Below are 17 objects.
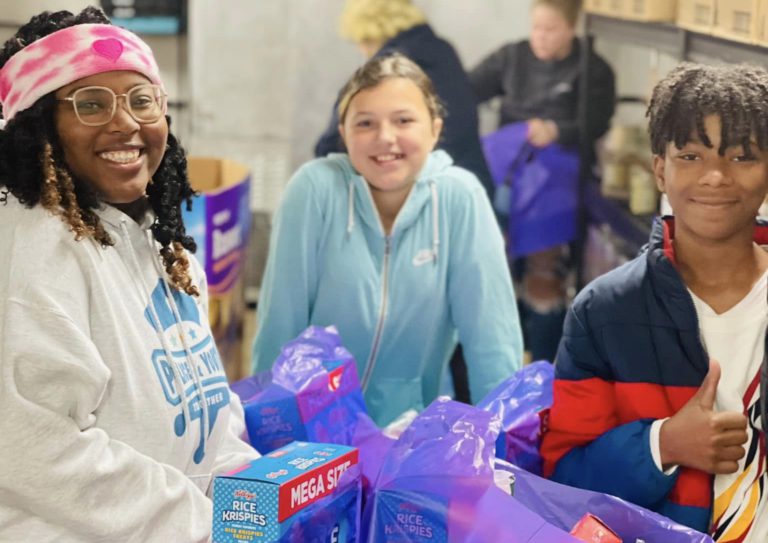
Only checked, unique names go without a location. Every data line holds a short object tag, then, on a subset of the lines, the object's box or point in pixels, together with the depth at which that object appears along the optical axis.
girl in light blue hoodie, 2.96
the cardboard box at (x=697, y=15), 2.99
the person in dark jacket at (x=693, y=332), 2.02
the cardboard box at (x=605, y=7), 4.31
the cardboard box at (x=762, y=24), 2.47
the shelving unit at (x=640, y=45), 2.79
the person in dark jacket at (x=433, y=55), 4.55
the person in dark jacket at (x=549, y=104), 5.01
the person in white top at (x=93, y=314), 1.82
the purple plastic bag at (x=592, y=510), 1.90
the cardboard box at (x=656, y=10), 3.54
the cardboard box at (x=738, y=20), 2.56
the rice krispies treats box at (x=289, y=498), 1.81
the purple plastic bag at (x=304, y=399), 2.38
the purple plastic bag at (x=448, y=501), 1.83
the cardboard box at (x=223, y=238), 3.78
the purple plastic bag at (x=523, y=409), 2.32
